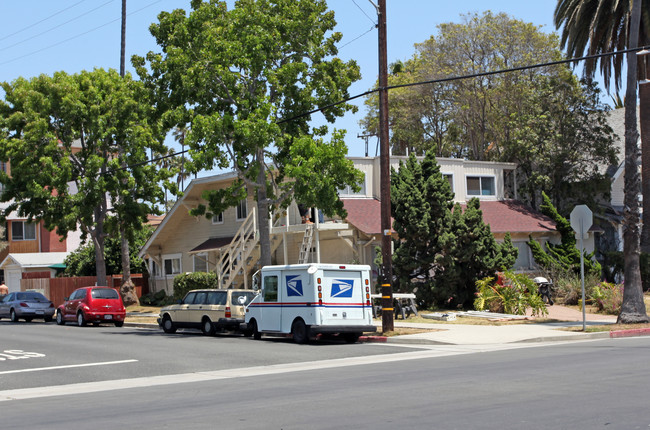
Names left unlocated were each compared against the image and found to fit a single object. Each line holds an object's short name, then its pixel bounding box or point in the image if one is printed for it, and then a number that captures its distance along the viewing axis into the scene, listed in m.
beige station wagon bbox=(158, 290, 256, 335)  23.03
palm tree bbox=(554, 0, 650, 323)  24.34
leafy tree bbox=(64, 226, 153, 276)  44.12
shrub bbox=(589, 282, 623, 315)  25.73
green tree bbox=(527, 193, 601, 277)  30.09
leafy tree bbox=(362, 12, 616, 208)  37.38
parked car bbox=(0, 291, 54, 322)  33.81
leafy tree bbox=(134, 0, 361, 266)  24.38
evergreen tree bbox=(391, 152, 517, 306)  26.73
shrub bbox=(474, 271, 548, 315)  25.39
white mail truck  19.34
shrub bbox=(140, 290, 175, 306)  38.66
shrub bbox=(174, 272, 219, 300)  34.97
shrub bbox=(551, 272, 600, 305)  28.48
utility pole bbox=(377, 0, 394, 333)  20.78
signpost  19.70
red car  29.75
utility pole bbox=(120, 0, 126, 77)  39.22
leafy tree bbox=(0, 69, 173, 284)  33.16
